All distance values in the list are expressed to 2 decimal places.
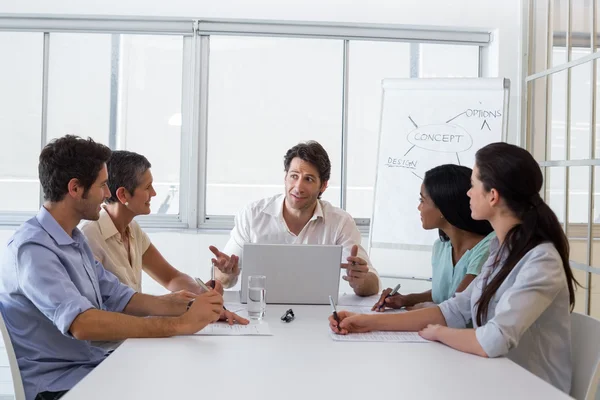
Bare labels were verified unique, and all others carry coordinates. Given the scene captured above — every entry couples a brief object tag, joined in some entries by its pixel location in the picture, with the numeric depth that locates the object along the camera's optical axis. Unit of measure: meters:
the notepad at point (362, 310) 2.16
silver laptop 2.15
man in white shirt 2.88
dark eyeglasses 1.95
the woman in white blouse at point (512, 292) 1.60
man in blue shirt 1.65
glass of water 1.96
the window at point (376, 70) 4.38
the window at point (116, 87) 4.27
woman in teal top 2.24
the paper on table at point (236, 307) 2.12
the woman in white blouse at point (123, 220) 2.33
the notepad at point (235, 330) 1.76
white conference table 1.23
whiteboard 3.72
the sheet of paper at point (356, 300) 2.32
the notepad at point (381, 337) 1.72
